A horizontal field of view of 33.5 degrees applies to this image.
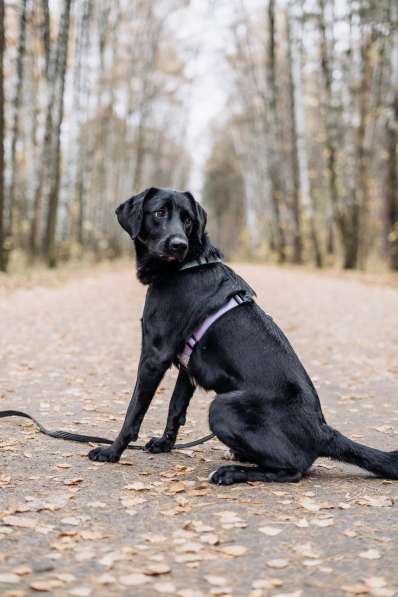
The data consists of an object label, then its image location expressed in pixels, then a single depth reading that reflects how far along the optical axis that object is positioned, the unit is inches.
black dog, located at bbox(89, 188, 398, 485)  148.8
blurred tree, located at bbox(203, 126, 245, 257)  2196.1
